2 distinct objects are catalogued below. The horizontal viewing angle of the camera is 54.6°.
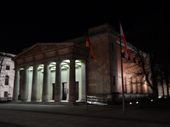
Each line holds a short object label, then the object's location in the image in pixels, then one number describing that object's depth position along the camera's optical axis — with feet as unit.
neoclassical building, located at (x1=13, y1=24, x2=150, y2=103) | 95.55
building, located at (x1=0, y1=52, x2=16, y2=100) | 184.44
